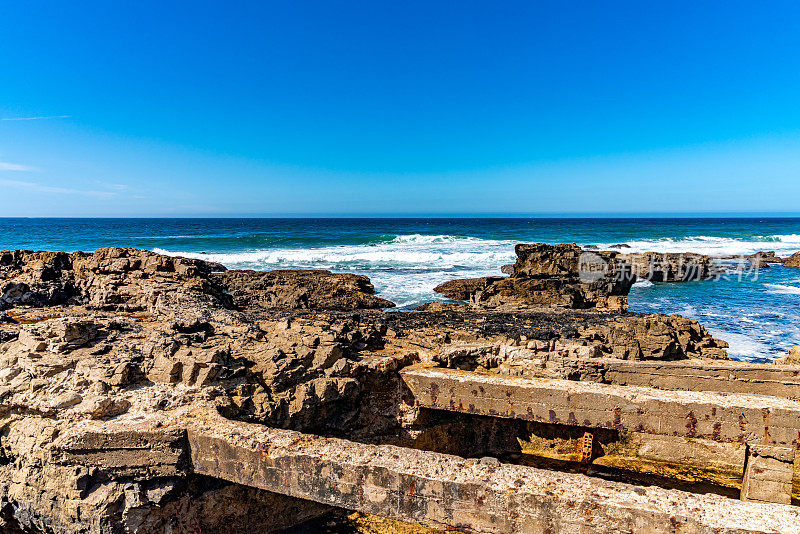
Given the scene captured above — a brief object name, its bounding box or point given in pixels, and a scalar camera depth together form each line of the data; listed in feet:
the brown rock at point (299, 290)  56.29
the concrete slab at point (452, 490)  11.05
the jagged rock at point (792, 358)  29.53
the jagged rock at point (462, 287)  70.79
